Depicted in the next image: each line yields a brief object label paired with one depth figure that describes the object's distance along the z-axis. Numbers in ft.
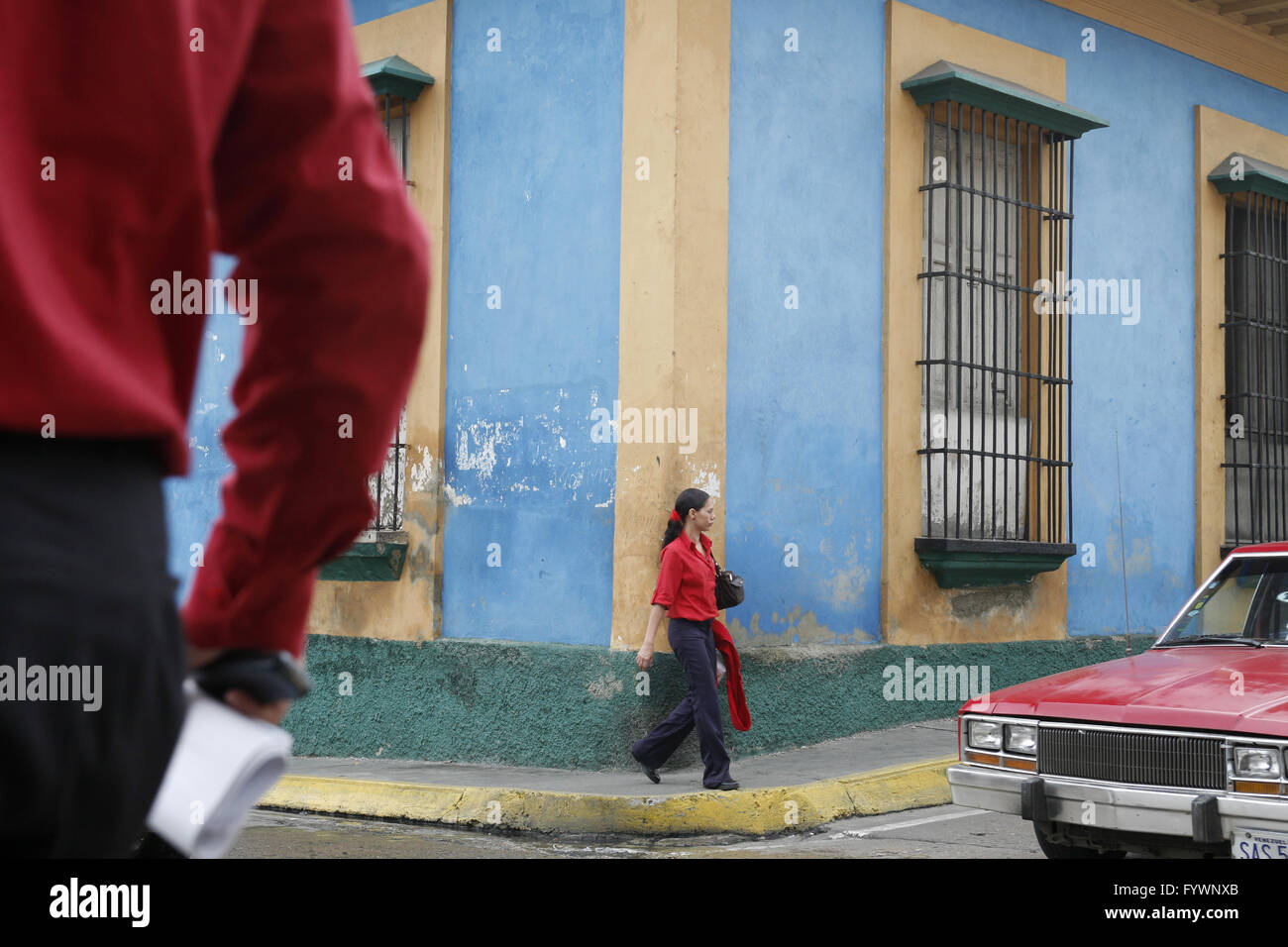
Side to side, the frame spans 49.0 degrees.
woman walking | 27.32
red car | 16.93
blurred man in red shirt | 3.24
